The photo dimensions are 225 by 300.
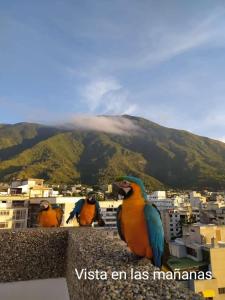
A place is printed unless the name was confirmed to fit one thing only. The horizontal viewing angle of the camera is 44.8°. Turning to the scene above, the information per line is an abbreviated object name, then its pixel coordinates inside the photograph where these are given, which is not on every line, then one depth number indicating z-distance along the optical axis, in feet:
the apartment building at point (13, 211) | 69.61
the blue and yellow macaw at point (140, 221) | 7.83
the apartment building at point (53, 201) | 72.47
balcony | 7.54
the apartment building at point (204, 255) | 38.91
